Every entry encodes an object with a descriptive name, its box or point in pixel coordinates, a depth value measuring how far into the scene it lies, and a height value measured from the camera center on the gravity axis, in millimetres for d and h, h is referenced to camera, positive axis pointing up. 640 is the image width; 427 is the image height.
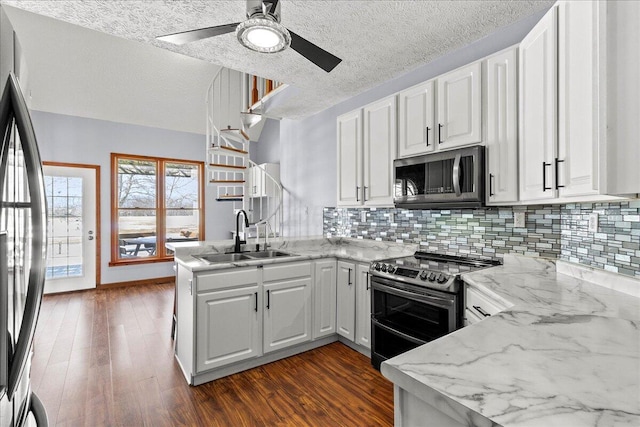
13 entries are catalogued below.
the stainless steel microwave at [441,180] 2154 +256
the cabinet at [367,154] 2932 +599
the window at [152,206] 5590 +140
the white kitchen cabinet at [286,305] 2689 -819
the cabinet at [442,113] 2229 +787
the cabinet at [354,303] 2752 -822
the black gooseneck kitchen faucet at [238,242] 3061 -289
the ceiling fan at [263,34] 1631 +1029
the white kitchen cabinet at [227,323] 2369 -870
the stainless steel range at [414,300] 1947 -590
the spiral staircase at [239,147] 4523 +1087
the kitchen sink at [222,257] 2920 -422
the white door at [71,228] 5004 -242
